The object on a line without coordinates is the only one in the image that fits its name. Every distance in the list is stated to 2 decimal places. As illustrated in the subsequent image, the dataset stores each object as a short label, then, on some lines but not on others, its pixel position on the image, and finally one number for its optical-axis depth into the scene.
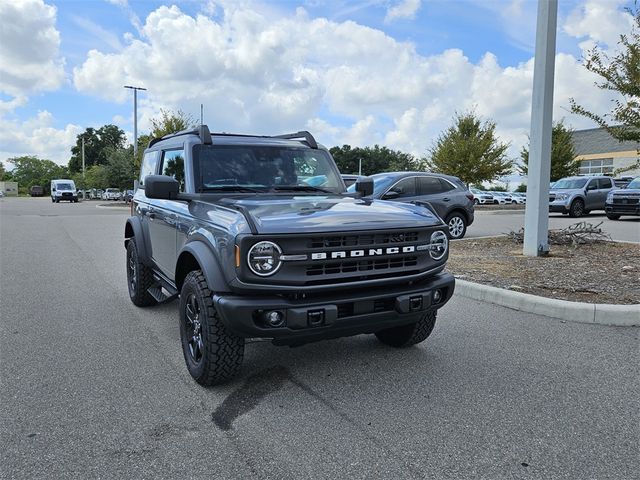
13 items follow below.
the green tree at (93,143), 108.00
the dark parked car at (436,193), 11.21
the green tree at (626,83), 8.53
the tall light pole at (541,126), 8.71
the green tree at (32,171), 116.00
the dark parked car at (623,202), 17.92
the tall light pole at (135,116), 38.97
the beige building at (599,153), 48.88
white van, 48.12
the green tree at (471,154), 29.38
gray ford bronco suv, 3.19
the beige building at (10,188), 106.06
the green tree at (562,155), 33.94
